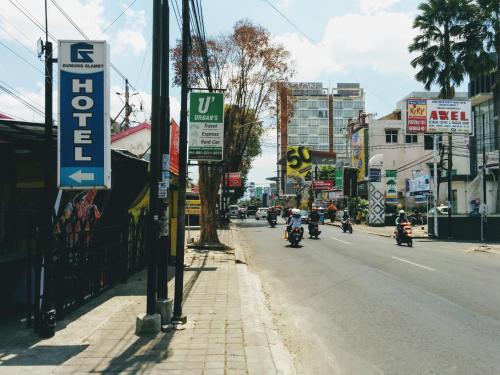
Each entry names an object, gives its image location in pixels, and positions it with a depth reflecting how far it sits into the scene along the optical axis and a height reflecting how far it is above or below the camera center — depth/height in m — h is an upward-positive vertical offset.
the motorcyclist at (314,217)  28.42 -0.71
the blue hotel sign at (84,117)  7.28 +1.20
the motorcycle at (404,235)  24.00 -1.40
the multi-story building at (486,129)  39.38 +6.29
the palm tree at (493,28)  31.62 +10.82
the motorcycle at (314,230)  27.91 -1.39
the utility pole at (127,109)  37.47 +6.83
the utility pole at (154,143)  7.32 +0.85
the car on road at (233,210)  78.01 -0.93
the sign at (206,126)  13.62 +2.07
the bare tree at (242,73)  26.75 +7.18
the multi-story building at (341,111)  141.38 +25.06
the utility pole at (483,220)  27.64 -0.87
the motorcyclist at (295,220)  23.48 -0.73
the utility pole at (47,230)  6.88 -0.35
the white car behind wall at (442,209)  41.59 -0.38
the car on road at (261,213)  70.53 -1.24
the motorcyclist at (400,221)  24.52 -0.79
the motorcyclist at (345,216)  34.28 -0.78
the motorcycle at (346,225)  34.09 -1.37
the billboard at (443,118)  32.69 +5.41
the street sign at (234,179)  53.25 +2.52
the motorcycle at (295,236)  23.27 -1.42
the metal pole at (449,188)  30.17 +0.97
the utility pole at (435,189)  30.21 +0.88
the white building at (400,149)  58.31 +6.21
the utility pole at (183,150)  8.26 +0.88
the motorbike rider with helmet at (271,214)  44.94 -0.87
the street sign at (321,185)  70.50 +2.54
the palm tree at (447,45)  33.38 +10.52
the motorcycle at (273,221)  44.78 -1.46
